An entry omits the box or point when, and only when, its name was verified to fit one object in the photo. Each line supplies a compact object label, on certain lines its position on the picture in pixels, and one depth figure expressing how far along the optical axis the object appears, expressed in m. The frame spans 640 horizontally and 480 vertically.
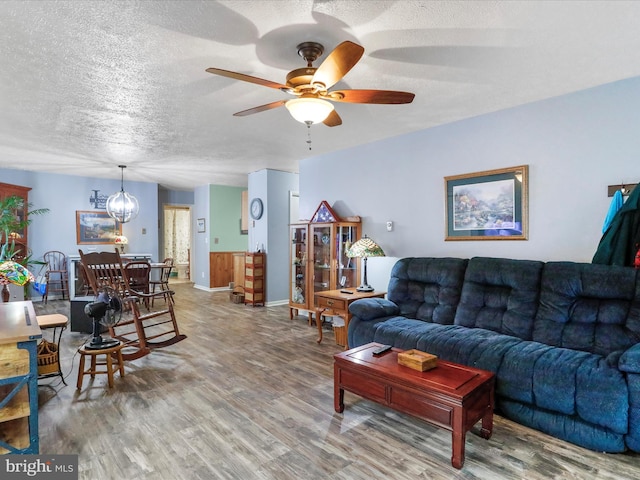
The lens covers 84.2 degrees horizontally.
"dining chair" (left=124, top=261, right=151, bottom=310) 5.63
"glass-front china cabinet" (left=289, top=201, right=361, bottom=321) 4.87
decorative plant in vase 2.56
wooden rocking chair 3.35
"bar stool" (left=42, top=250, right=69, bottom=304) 6.73
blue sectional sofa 2.05
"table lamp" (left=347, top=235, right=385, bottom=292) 4.08
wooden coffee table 1.95
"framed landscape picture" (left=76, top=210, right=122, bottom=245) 7.25
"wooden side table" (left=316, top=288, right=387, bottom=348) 3.82
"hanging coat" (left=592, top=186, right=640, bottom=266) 2.64
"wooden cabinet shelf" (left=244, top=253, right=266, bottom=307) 6.30
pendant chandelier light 6.67
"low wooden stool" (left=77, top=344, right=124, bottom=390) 2.90
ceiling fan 1.99
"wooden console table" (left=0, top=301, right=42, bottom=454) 1.77
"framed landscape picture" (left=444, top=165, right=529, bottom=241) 3.37
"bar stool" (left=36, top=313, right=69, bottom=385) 2.99
